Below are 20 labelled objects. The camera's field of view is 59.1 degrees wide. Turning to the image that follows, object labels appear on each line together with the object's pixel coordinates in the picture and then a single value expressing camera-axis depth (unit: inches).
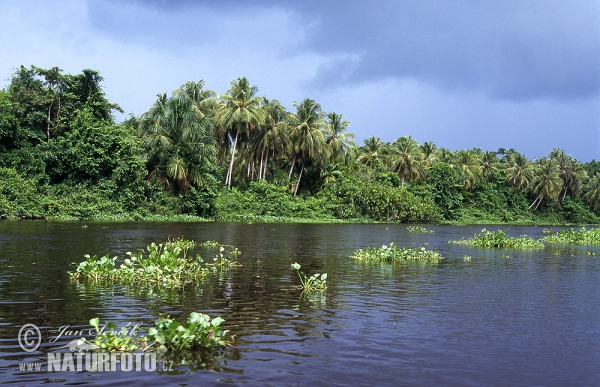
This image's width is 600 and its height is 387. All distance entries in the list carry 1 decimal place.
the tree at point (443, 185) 3173.5
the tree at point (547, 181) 3703.2
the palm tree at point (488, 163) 3937.3
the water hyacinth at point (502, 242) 1187.9
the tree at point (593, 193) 4188.0
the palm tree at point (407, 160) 3179.1
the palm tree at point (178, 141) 2090.3
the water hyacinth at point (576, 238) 1416.1
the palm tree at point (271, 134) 2578.7
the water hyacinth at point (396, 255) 839.7
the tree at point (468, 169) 3528.5
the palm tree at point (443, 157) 3572.8
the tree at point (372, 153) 3299.7
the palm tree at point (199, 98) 2608.3
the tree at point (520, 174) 3823.8
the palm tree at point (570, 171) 4050.2
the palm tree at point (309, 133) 2588.6
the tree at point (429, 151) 3590.1
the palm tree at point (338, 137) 2849.4
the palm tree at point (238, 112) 2429.9
